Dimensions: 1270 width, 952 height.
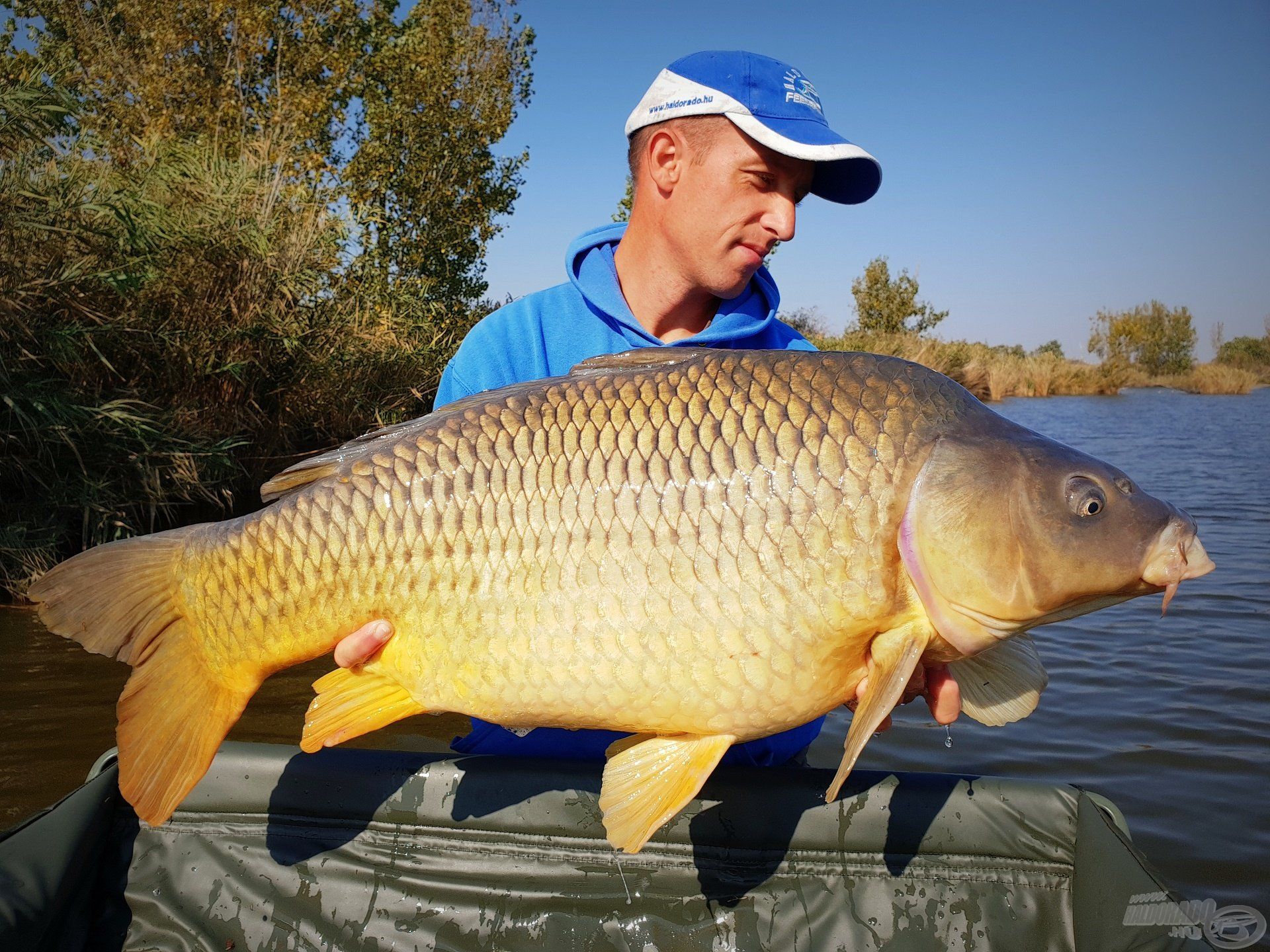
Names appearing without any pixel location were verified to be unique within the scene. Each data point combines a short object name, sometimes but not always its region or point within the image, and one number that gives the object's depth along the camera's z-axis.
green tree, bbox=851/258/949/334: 33.03
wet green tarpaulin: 1.46
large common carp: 1.20
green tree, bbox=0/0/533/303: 12.93
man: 1.75
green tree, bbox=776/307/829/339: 29.73
